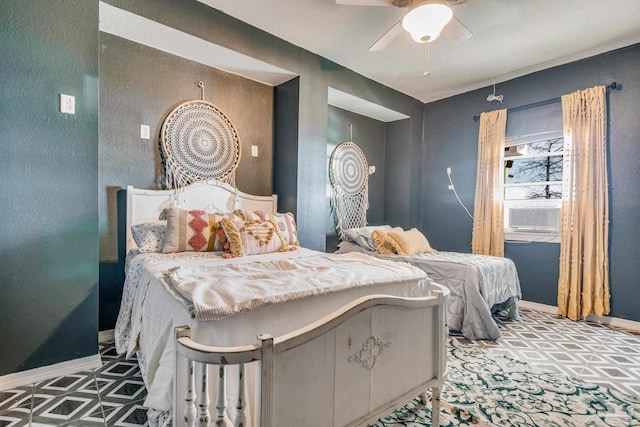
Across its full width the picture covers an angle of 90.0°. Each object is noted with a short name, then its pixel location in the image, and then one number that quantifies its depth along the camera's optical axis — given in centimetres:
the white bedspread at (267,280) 109
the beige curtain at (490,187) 369
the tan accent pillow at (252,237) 222
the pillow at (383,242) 329
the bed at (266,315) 107
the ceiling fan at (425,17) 191
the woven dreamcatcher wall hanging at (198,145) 267
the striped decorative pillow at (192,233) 221
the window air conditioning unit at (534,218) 343
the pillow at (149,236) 221
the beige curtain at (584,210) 297
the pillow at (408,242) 322
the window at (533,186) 344
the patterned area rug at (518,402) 156
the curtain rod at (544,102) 297
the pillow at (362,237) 350
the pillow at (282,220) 250
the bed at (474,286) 256
